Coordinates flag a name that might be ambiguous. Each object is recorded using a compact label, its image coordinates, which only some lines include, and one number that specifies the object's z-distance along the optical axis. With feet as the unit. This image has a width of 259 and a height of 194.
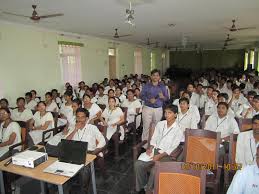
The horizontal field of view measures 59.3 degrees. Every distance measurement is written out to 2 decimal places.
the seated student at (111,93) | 18.38
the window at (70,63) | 24.85
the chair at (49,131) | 13.27
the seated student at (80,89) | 23.79
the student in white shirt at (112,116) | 14.84
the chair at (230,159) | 8.47
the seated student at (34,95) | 19.02
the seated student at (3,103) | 15.53
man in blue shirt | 13.88
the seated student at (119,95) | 20.55
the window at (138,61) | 42.88
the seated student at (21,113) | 14.98
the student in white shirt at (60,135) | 9.99
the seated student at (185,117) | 12.68
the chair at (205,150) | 8.29
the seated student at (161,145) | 9.29
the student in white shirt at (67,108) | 16.00
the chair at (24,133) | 11.32
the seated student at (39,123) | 13.76
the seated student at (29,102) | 18.32
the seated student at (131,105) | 17.24
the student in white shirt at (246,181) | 5.79
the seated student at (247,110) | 13.64
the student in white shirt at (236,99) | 16.74
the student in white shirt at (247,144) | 8.00
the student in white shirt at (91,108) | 15.55
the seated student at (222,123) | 11.46
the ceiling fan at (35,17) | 12.17
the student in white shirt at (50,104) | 17.98
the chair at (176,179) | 5.88
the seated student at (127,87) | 26.07
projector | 7.69
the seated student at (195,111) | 13.10
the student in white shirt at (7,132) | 11.04
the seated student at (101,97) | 21.09
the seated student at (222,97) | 14.99
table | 6.88
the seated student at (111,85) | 25.79
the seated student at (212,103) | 16.34
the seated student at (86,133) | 10.73
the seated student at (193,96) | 20.11
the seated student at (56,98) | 19.99
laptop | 7.57
